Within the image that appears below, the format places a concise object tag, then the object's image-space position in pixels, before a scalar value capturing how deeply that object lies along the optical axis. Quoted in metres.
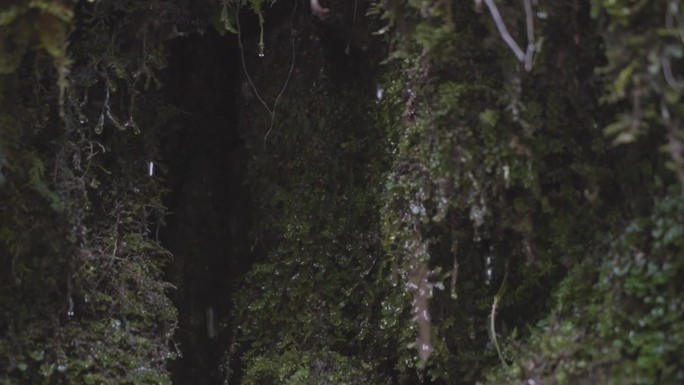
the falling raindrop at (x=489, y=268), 1.13
